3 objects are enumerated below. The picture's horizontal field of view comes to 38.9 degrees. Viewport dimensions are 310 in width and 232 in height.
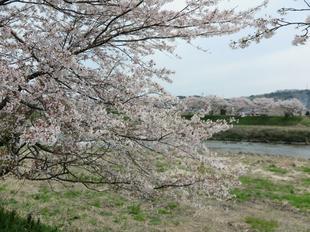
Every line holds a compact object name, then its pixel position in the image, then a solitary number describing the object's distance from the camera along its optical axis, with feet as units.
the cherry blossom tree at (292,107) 268.56
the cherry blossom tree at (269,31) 14.79
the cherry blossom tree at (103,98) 17.12
